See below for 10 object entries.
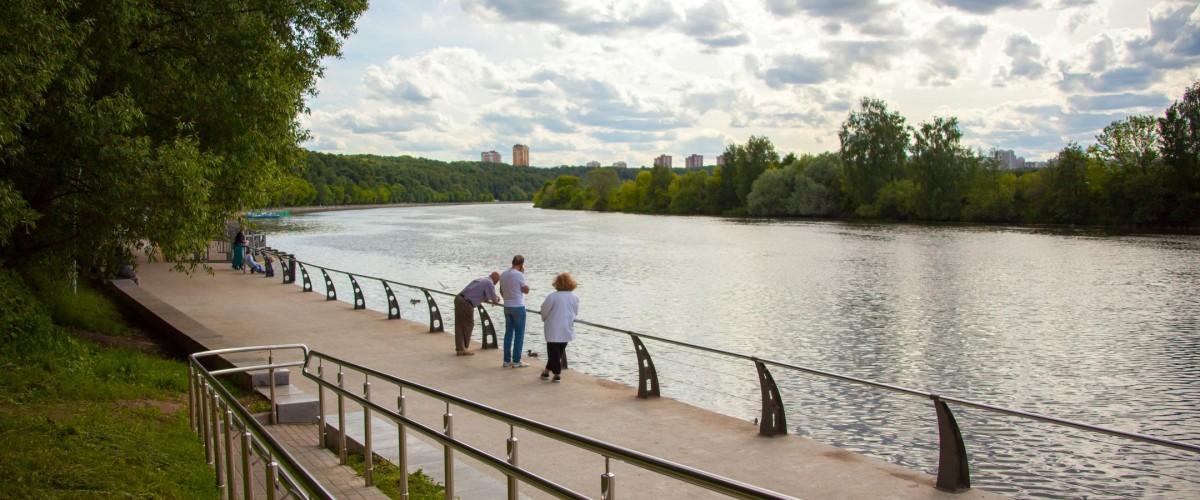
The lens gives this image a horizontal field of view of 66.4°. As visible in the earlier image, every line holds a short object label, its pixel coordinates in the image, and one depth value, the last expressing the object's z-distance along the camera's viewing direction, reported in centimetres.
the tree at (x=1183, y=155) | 7344
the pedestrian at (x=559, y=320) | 1306
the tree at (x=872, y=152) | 11094
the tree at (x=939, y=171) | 10031
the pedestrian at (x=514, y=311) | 1425
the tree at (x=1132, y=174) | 7625
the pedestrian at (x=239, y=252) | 3347
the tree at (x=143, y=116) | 1134
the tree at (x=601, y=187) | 18138
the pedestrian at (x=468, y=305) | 1545
